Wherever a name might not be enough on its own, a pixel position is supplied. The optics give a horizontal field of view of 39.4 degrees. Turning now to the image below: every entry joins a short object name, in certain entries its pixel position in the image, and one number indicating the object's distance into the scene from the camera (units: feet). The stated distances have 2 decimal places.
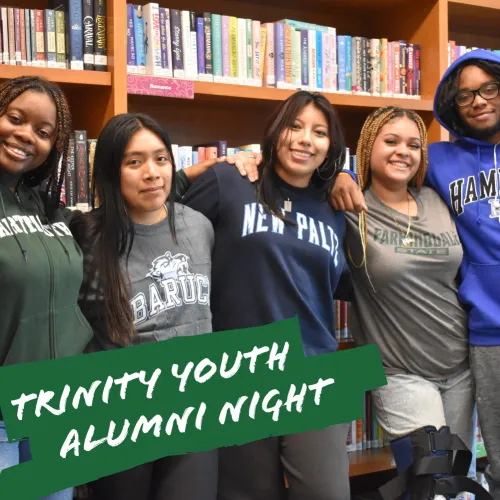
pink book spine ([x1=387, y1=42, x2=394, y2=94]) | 9.43
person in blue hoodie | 7.18
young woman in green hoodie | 4.73
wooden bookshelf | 8.20
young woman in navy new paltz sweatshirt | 6.04
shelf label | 7.50
